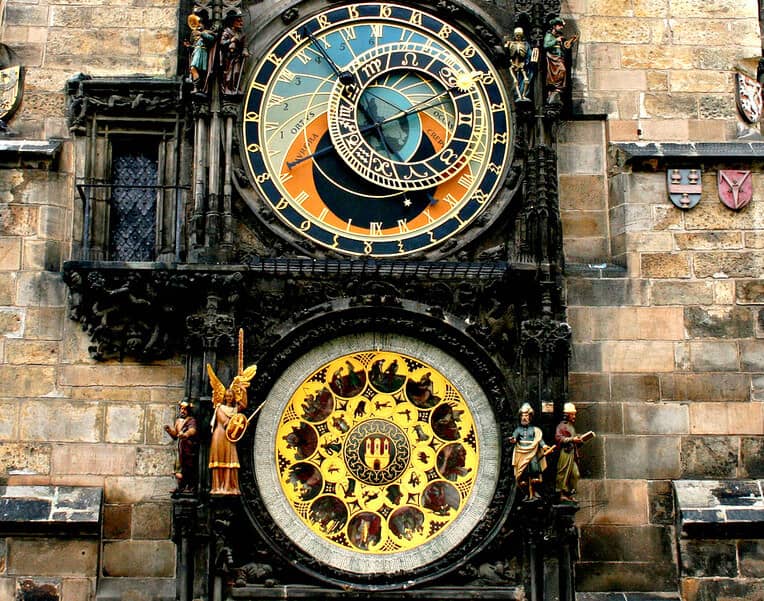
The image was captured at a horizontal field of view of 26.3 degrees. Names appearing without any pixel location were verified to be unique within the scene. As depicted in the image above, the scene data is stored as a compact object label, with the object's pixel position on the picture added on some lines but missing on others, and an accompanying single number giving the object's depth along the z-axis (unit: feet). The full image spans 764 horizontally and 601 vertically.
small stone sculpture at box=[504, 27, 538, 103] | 45.60
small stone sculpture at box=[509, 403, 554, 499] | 42.29
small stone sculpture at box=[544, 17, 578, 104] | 45.44
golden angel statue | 42.16
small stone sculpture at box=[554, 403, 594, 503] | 42.68
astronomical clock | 42.52
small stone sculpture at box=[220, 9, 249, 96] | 45.09
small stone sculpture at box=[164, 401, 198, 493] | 42.11
